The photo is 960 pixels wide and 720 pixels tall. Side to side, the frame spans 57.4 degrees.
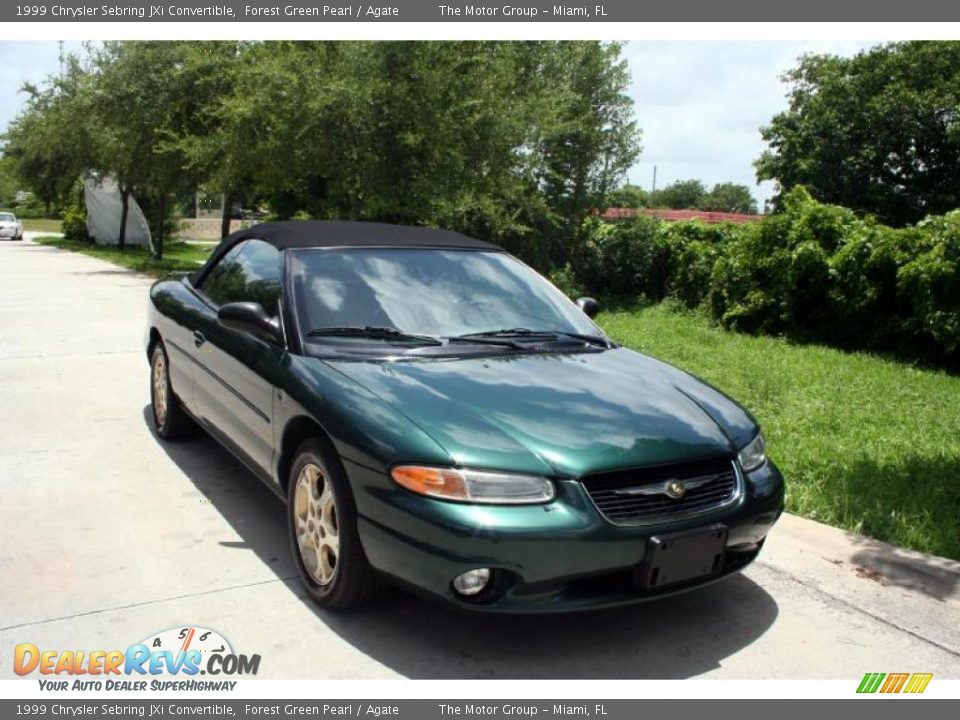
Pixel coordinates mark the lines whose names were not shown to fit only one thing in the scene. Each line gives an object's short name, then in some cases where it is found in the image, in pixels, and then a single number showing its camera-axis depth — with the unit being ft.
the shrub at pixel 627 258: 51.57
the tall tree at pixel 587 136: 57.67
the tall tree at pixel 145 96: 65.51
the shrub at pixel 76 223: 128.36
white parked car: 134.00
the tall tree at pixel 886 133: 89.92
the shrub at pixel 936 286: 30.17
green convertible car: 9.62
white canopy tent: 116.67
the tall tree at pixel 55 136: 80.89
